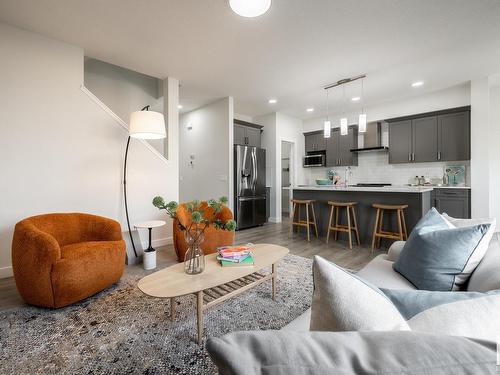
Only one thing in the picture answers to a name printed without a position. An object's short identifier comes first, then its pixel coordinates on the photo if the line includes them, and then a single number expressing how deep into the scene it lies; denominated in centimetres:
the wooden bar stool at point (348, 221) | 385
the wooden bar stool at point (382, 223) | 342
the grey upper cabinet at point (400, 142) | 519
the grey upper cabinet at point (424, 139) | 485
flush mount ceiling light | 221
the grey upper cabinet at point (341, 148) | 604
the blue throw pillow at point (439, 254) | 118
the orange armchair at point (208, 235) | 299
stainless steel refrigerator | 515
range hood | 578
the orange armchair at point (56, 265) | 195
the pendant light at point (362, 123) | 377
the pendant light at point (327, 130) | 401
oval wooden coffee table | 151
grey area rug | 142
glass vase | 178
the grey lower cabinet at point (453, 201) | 434
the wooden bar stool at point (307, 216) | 431
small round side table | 291
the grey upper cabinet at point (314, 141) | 659
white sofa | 100
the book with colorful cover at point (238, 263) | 189
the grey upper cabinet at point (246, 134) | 546
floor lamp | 293
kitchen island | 349
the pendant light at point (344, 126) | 397
